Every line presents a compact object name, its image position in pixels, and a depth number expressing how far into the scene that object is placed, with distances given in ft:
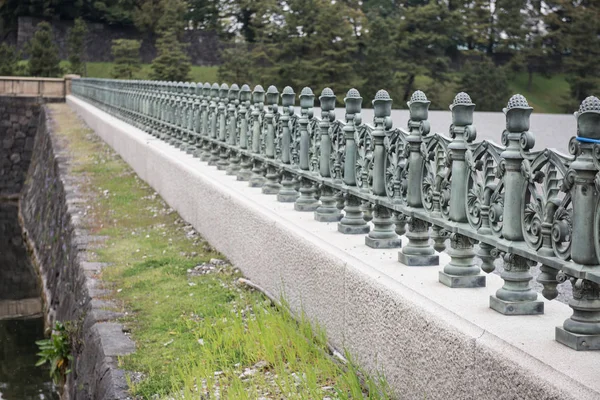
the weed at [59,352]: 26.08
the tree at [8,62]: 153.89
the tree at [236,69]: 159.84
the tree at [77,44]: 165.27
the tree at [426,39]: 159.22
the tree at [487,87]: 151.23
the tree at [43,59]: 159.33
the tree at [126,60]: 177.78
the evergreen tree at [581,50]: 151.53
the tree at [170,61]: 167.94
